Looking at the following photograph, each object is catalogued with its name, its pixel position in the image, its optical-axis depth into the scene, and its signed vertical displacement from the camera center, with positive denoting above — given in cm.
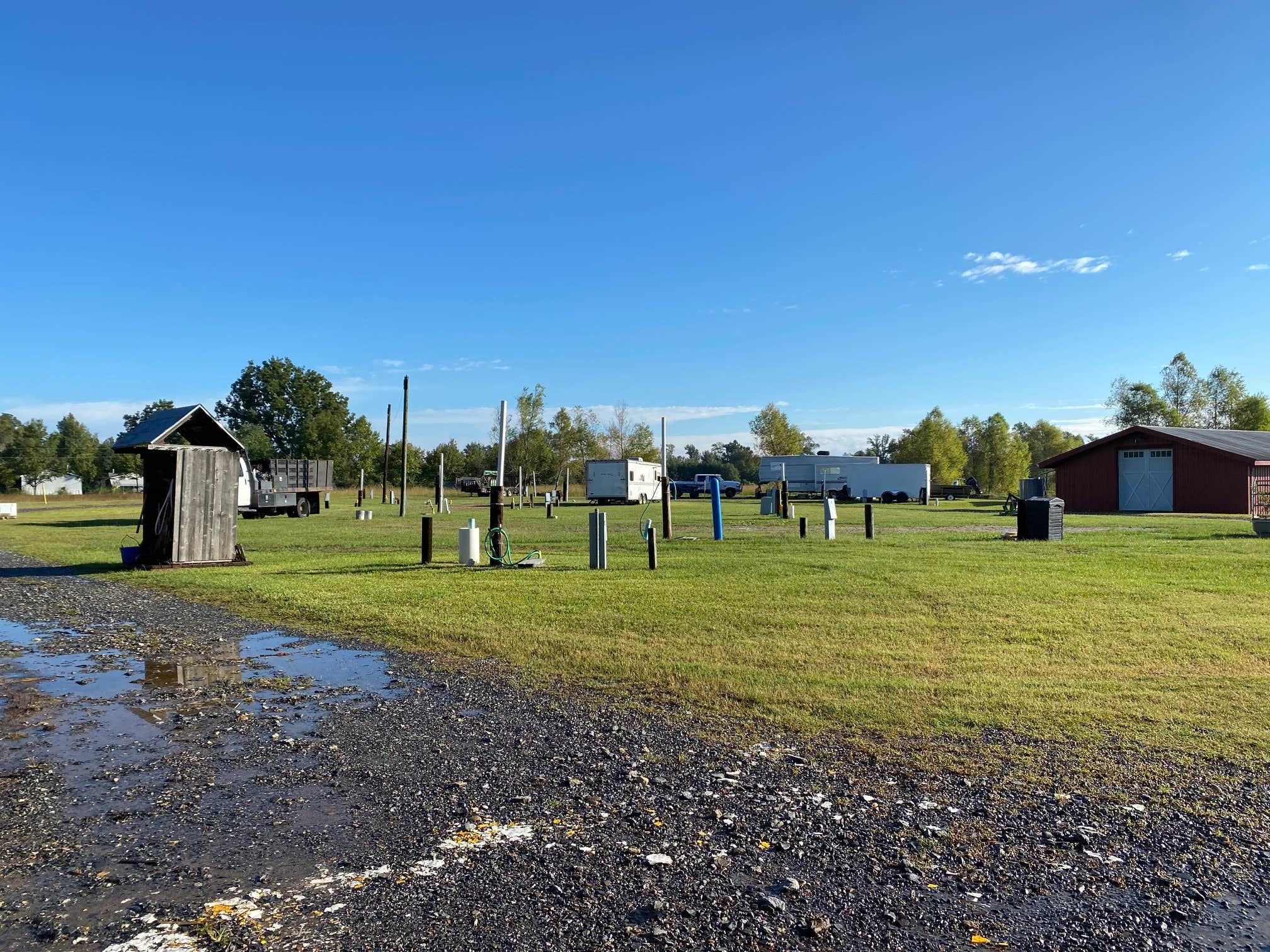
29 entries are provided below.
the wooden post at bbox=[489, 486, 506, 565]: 1520 -49
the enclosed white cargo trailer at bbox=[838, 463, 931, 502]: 5456 +65
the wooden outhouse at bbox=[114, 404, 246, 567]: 1530 -12
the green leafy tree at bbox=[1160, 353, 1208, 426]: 7956 +940
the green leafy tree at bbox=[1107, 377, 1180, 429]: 7931 +811
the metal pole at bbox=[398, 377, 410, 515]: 4174 +431
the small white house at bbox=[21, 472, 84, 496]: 9012 +24
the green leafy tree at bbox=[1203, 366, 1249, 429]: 7694 +893
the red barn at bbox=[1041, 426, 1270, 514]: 3653 +101
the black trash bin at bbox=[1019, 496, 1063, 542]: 1981 -62
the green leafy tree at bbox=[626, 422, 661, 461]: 8756 +480
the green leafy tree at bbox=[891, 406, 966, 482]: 8188 +427
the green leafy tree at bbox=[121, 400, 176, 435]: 10118 +958
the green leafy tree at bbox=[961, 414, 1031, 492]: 8094 +343
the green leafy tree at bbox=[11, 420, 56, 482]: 8519 +348
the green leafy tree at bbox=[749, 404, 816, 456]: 8381 +587
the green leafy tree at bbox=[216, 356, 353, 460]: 9562 +1007
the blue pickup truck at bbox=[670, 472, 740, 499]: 5908 +28
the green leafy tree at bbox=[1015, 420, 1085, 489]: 10706 +664
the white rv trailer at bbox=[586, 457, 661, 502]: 4784 +52
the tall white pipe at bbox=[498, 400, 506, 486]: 1525 +113
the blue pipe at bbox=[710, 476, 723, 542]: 2047 -53
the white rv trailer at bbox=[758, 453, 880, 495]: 5538 +139
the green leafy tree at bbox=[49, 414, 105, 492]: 9838 +380
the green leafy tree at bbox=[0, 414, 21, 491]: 7912 +372
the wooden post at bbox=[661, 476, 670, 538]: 2055 -44
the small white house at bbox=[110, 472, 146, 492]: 9817 +82
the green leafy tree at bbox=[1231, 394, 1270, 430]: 6906 +661
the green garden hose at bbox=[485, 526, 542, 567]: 1519 -109
